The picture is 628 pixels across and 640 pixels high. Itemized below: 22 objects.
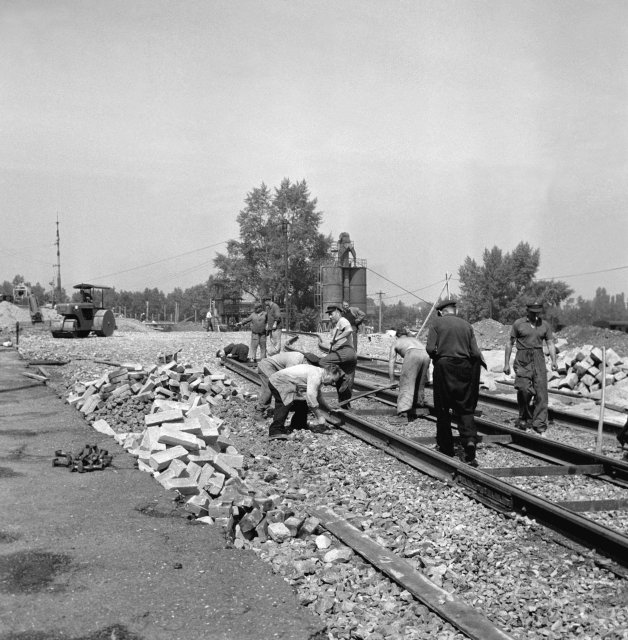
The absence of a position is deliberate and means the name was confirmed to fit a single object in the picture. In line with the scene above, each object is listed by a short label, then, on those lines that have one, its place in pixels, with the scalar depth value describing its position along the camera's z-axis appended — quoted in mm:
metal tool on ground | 6828
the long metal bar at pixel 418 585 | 3391
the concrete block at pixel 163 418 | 7903
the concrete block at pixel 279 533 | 4770
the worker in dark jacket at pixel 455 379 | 6957
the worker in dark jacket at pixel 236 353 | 17047
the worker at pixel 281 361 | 8969
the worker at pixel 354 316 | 12977
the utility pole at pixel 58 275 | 67800
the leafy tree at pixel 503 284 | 78938
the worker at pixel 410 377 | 9492
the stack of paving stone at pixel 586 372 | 13797
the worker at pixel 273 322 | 15734
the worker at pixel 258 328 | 15547
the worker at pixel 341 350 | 9820
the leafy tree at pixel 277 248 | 66250
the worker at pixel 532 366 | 8883
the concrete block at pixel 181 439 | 6957
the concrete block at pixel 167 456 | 6652
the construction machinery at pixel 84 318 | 26250
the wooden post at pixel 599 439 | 7392
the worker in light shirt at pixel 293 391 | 8297
